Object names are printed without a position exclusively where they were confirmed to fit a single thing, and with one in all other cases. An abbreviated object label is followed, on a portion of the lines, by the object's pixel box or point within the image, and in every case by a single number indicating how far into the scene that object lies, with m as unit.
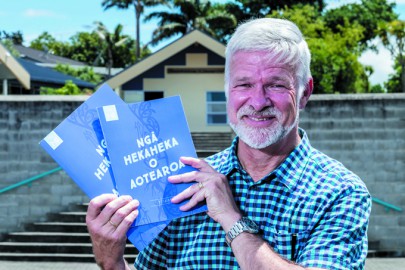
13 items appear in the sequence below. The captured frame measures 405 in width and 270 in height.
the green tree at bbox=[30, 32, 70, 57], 76.56
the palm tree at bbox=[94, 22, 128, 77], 55.59
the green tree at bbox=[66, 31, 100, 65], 70.56
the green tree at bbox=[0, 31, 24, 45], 63.28
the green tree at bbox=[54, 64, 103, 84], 49.34
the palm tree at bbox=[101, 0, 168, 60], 45.46
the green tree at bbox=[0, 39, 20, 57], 48.22
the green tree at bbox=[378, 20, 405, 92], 33.19
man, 1.89
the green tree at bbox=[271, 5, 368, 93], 23.09
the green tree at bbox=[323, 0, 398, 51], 43.97
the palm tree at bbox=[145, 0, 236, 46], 42.16
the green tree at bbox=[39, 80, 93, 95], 26.30
